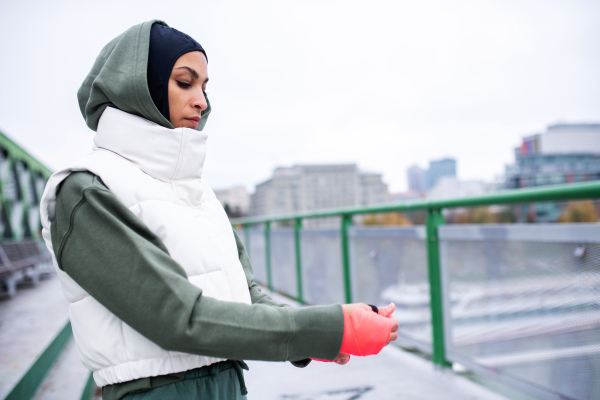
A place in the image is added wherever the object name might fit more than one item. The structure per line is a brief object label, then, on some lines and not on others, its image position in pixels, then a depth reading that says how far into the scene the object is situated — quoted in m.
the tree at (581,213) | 74.38
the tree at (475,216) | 77.97
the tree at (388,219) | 78.94
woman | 0.81
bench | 5.71
